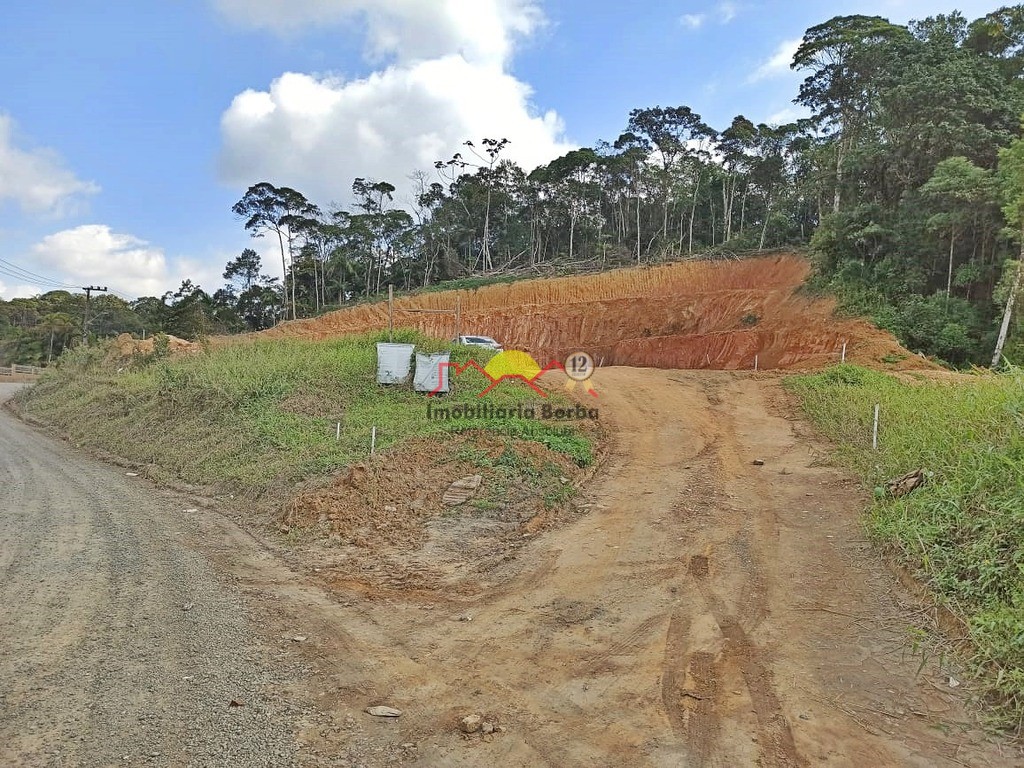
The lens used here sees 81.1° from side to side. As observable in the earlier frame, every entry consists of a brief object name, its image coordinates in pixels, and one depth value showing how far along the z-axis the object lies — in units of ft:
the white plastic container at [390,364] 46.26
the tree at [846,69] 89.30
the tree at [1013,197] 58.23
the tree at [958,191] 65.31
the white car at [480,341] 76.54
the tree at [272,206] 168.55
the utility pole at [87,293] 131.84
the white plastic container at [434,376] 45.39
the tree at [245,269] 215.51
